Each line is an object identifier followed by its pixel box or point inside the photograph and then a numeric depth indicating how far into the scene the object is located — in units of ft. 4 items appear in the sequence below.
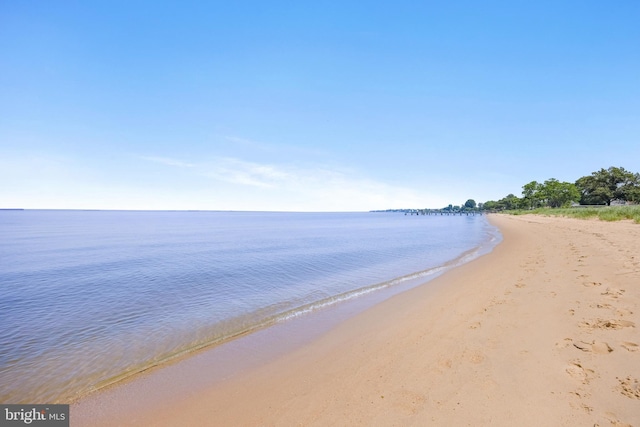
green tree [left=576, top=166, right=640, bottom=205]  323.37
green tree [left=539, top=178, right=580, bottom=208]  338.91
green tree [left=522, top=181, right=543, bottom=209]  401.90
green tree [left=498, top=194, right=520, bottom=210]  520.14
